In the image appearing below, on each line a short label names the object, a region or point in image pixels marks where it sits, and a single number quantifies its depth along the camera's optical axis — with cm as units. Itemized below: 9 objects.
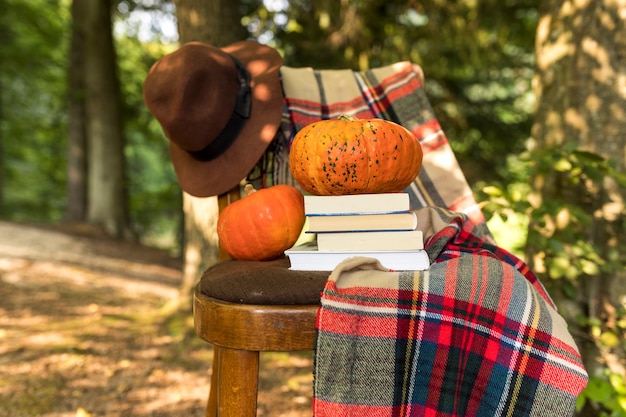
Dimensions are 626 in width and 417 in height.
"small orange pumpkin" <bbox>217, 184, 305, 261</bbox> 135
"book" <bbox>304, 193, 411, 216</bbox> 121
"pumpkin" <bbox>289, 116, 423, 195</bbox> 124
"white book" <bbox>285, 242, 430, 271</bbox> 122
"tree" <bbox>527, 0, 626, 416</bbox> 210
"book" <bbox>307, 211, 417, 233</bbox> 121
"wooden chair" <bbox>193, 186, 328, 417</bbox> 114
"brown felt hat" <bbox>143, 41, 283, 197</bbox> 157
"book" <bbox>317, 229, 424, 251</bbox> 121
